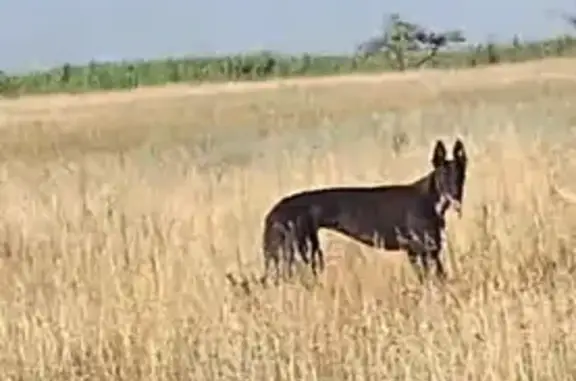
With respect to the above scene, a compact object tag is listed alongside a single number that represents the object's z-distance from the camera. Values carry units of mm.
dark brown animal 15156
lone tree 147500
